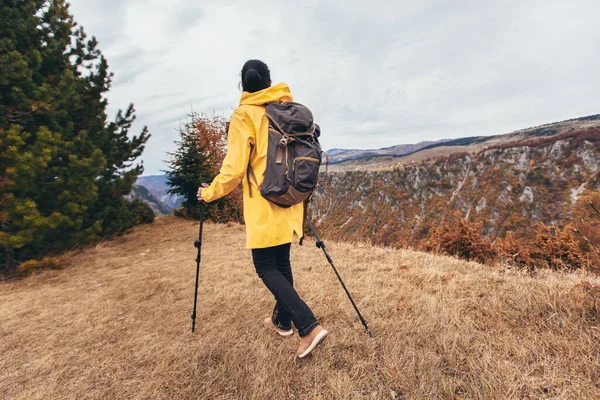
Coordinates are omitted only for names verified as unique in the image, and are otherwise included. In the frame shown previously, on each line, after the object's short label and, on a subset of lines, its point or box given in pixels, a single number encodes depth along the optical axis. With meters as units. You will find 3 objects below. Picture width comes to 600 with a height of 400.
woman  2.36
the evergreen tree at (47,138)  5.52
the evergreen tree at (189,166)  12.45
